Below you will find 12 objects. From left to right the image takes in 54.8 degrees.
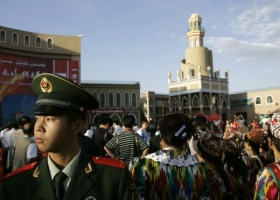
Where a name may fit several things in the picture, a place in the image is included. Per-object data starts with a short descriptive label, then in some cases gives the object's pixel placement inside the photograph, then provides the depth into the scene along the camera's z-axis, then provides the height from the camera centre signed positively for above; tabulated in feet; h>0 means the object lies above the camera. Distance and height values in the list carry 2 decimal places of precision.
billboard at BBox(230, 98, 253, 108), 148.98 +5.71
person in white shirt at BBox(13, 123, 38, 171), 15.73 -1.84
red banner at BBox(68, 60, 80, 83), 93.25 +16.59
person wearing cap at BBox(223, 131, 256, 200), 10.25 -2.27
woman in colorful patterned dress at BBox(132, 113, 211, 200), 8.04 -1.81
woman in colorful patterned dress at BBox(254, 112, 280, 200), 6.18 -1.67
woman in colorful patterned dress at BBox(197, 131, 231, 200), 9.53 -1.52
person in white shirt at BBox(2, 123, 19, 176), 20.15 -2.46
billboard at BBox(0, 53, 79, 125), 84.94 +15.05
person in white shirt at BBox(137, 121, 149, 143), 29.94 -1.73
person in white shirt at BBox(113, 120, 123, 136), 34.22 -1.55
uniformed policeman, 5.07 -0.96
